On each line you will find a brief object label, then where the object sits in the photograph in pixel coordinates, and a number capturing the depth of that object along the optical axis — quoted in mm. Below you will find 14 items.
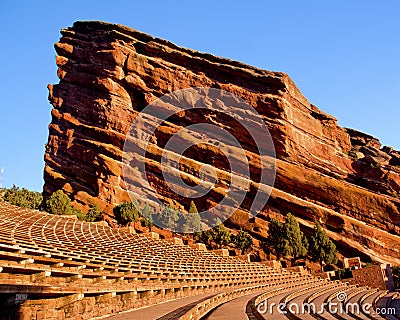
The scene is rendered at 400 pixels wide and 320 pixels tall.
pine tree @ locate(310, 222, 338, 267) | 42562
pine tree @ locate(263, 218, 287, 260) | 42094
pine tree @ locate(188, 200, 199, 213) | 47550
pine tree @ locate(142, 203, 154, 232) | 46250
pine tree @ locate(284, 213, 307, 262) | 41938
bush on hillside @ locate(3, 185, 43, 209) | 49688
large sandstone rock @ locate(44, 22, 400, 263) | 51031
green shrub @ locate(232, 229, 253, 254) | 43375
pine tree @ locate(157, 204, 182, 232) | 46000
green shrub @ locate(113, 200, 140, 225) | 44125
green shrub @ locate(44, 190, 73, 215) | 42281
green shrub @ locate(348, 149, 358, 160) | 63569
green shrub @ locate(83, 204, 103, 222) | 43094
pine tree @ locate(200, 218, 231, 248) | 43812
